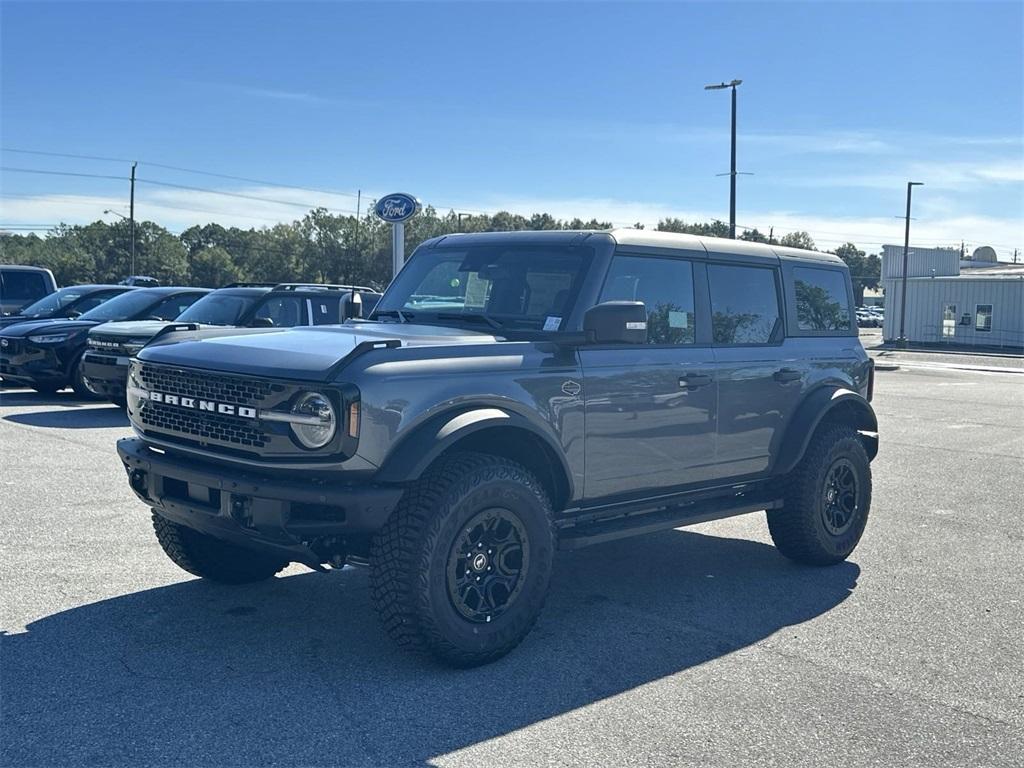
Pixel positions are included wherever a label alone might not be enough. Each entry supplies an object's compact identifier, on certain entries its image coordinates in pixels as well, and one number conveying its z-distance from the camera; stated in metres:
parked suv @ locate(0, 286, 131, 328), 16.62
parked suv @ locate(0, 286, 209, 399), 14.00
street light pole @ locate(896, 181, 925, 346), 50.89
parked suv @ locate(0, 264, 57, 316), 19.12
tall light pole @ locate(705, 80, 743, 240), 28.71
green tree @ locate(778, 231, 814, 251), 76.60
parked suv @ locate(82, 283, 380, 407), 12.29
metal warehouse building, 49.25
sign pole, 15.98
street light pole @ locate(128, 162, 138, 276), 60.41
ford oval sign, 16.41
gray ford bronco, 4.30
